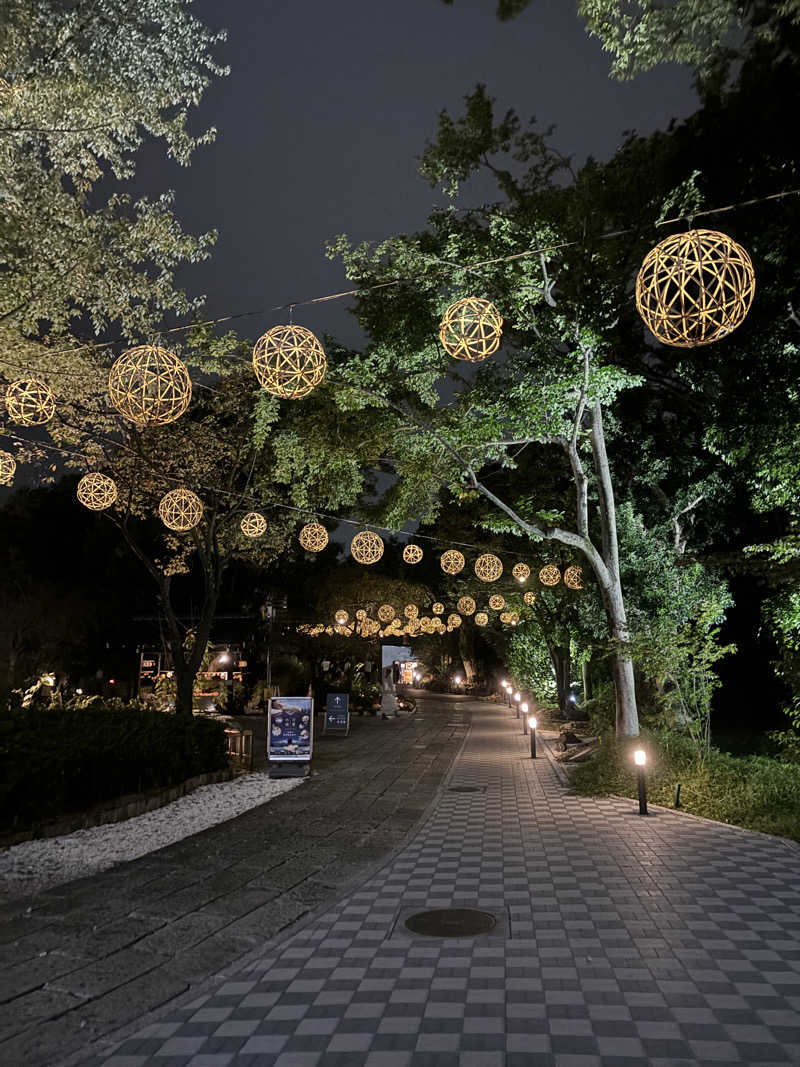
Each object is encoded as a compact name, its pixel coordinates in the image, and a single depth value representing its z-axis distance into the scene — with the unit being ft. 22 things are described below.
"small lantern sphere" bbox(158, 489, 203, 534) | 44.37
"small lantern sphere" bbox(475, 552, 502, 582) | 61.11
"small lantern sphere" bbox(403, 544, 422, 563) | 70.17
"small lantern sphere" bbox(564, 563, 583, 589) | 61.61
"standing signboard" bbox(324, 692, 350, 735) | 76.07
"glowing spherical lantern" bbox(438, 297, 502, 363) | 25.62
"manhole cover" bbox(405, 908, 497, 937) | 19.02
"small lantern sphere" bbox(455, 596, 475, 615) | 85.61
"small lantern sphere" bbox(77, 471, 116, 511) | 41.78
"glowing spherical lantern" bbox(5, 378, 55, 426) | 30.91
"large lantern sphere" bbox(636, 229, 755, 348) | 19.48
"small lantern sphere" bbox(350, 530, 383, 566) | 56.44
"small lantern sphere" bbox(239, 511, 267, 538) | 49.29
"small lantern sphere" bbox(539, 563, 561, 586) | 61.05
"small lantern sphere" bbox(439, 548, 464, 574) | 64.95
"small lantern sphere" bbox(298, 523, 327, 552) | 54.80
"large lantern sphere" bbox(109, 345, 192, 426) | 26.50
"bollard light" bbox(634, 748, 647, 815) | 33.04
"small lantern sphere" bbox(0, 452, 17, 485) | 36.22
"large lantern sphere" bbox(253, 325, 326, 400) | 25.55
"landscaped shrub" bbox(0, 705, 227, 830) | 28.76
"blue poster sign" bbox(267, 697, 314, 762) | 47.52
